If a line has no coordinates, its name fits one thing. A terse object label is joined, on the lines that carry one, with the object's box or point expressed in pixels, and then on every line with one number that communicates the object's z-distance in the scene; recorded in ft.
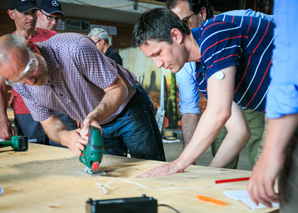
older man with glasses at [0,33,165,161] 5.87
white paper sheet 3.61
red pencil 4.63
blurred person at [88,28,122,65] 15.58
